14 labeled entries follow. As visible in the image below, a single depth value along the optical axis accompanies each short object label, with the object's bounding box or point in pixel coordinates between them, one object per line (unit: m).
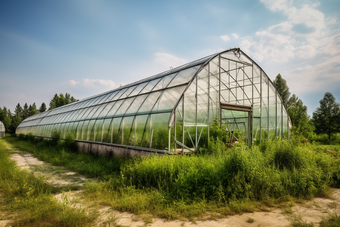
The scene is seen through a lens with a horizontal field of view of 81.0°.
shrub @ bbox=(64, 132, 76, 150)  20.14
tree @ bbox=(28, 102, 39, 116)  72.27
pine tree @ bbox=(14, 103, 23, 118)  101.06
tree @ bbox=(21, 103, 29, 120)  98.68
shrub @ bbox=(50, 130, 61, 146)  22.66
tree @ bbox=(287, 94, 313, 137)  18.33
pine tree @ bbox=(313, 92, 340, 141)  34.62
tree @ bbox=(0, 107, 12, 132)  67.38
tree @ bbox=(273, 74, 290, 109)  42.03
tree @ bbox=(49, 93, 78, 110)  69.44
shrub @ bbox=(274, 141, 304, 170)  8.41
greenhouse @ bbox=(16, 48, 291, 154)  11.79
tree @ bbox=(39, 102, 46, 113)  92.75
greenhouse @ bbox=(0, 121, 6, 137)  55.19
